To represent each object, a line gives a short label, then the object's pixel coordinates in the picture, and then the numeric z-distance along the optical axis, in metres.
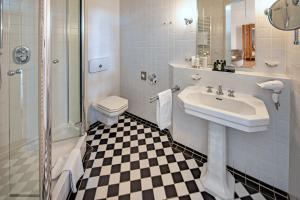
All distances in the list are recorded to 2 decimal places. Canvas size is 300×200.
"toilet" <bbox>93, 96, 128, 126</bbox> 2.42
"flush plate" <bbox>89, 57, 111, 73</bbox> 2.60
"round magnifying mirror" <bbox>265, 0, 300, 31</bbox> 0.97
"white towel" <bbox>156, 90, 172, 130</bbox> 1.80
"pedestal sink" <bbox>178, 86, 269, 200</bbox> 1.26
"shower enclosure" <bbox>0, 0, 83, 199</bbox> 0.90
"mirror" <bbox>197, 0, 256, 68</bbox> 1.59
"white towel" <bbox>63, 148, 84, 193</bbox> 1.48
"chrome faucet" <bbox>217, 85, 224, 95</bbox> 1.64
